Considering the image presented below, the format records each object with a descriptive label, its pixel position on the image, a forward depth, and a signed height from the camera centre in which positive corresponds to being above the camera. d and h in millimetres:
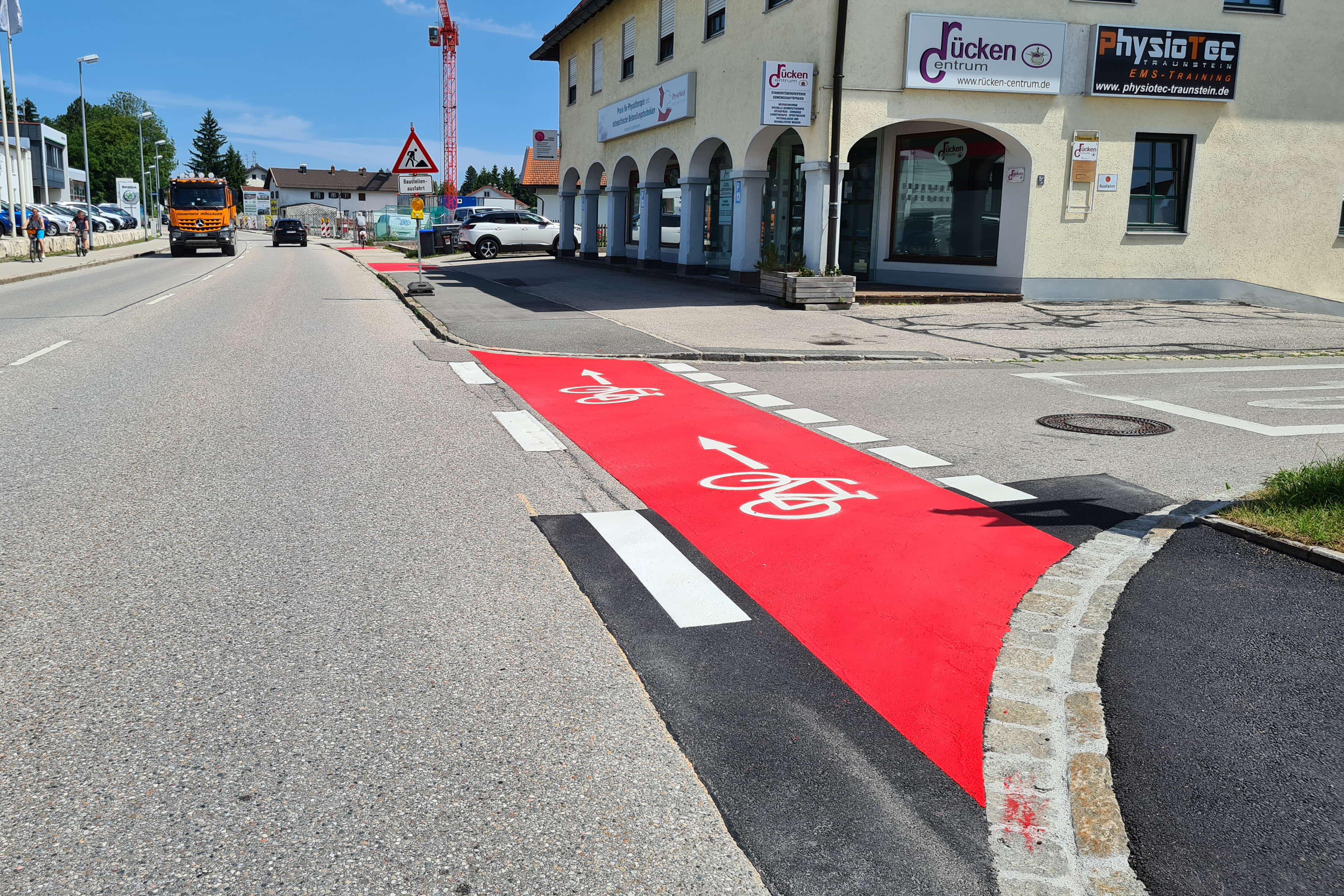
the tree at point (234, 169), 151125 +11445
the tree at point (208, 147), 149875 +14373
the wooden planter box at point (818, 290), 18922 -486
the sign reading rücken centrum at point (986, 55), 18859 +3734
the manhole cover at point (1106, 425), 8562 -1283
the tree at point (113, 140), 144625 +15368
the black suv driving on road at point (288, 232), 63500 +1110
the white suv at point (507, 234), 38375 +788
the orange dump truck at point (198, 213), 44156 +1475
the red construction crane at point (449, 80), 104938 +17189
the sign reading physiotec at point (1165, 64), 19266 +3736
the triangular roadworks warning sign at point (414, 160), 20594 +1803
